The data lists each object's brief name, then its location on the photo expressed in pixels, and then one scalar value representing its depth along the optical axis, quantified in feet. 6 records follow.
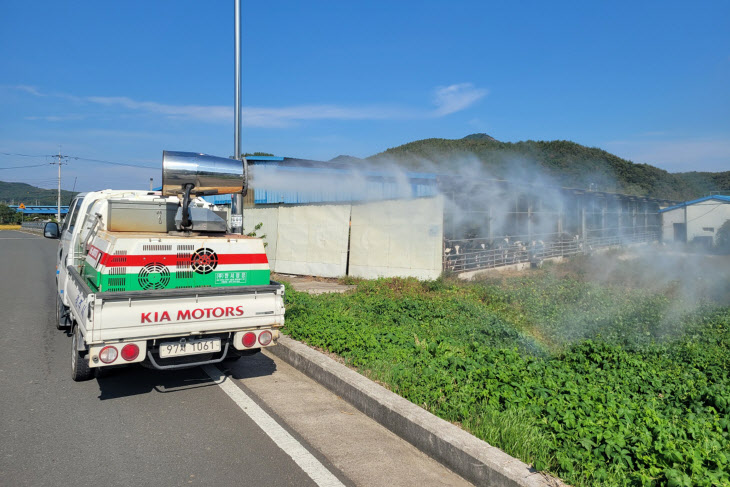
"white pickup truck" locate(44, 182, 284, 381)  15.93
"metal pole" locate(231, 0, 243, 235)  35.50
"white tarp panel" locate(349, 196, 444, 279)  46.32
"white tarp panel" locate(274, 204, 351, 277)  52.85
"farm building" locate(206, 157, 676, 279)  47.83
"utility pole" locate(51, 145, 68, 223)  198.59
